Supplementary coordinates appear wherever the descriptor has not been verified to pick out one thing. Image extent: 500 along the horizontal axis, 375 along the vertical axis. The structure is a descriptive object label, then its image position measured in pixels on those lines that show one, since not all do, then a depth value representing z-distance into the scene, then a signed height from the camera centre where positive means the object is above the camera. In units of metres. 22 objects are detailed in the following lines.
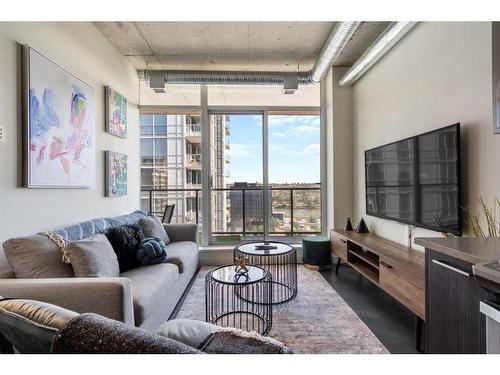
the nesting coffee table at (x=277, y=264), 2.55 -1.04
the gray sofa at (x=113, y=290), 1.37 -0.63
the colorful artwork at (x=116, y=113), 2.89 +0.90
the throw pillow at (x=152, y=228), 2.81 -0.47
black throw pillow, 2.19 -0.51
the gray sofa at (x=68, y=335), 0.58 -0.35
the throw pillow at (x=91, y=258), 1.61 -0.47
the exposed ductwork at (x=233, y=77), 3.51 +1.53
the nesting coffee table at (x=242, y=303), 2.01 -1.09
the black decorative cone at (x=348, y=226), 3.32 -0.53
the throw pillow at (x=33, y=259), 1.55 -0.45
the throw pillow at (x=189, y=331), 1.00 -0.61
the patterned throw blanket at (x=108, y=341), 0.57 -0.36
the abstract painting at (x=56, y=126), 1.81 +0.51
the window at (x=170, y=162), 4.06 +0.41
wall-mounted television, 1.83 +0.04
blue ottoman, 3.39 -0.92
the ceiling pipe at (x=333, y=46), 2.44 +1.52
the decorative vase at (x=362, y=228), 3.18 -0.54
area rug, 1.78 -1.13
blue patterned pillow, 2.26 -0.60
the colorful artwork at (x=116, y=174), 2.86 +0.16
